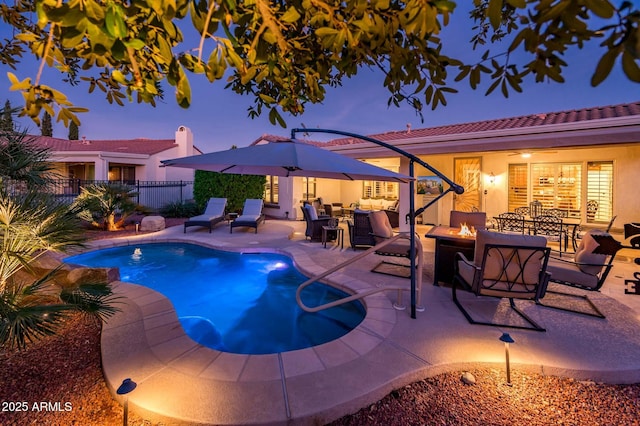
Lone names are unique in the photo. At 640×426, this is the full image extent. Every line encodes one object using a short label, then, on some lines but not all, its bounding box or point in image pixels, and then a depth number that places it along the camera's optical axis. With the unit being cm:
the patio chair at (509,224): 1108
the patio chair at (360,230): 895
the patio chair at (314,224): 1067
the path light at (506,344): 313
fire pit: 615
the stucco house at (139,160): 1966
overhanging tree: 118
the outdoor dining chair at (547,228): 987
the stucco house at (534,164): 848
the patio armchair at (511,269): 440
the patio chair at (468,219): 788
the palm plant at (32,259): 241
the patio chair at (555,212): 1205
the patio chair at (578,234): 889
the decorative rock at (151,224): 1250
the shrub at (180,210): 1700
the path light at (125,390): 229
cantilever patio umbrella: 371
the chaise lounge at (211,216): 1254
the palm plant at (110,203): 1188
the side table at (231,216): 1448
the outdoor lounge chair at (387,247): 705
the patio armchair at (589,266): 471
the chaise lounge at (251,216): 1248
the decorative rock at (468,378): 318
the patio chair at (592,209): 1200
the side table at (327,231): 1007
